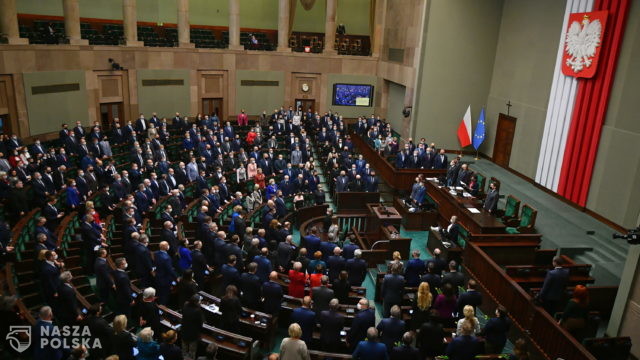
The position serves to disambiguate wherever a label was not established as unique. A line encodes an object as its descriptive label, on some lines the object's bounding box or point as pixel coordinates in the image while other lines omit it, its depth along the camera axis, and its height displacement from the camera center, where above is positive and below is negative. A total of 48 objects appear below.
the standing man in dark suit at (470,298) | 7.74 -3.67
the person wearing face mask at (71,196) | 10.56 -3.27
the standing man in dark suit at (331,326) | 6.62 -3.66
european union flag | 18.52 -2.45
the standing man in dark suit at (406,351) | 5.83 -3.45
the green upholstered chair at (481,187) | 13.11 -3.30
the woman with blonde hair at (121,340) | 5.55 -3.34
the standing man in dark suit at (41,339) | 5.54 -3.37
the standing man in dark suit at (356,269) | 8.69 -3.73
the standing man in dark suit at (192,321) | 6.19 -3.46
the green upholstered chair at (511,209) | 11.98 -3.47
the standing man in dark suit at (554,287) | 7.90 -3.51
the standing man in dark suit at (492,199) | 11.72 -3.13
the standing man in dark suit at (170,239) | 8.75 -3.42
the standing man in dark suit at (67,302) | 6.53 -3.49
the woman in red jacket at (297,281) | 7.82 -3.63
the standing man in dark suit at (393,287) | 8.03 -3.71
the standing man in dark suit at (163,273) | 7.62 -3.53
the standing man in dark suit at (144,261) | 7.79 -3.41
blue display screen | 24.28 -1.63
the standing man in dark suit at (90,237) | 8.68 -3.44
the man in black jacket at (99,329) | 5.77 -3.35
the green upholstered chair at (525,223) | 11.21 -3.55
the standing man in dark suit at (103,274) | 7.21 -3.38
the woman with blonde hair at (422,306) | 7.40 -3.75
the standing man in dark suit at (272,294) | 7.27 -3.58
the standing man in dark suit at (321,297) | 7.13 -3.50
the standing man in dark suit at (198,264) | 8.08 -3.57
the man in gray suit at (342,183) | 14.14 -3.55
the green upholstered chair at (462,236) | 11.23 -3.91
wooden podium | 12.02 -3.86
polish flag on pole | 18.88 -2.39
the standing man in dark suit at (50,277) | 6.94 -3.34
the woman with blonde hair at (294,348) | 5.59 -3.34
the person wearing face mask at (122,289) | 6.96 -3.50
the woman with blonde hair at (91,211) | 8.91 -3.03
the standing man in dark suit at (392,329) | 6.45 -3.55
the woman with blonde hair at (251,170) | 14.00 -3.28
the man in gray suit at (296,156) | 15.96 -3.22
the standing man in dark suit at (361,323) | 6.59 -3.57
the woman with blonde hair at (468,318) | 6.39 -3.33
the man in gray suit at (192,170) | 13.44 -3.25
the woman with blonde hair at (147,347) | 5.29 -3.27
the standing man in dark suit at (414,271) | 8.93 -3.80
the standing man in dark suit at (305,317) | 6.75 -3.61
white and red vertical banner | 12.38 -0.48
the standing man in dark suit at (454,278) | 8.01 -3.50
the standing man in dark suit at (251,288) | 7.41 -3.57
